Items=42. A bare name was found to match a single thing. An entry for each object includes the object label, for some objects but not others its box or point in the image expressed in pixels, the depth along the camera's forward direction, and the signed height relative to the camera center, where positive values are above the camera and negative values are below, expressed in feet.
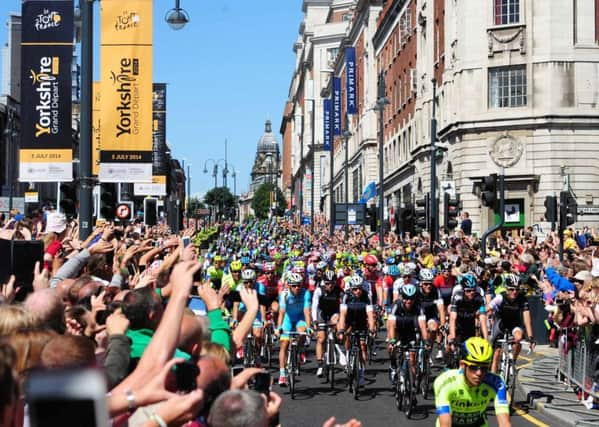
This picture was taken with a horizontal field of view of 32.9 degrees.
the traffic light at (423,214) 102.83 +1.73
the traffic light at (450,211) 89.08 +1.78
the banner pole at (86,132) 51.01 +5.04
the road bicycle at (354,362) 49.14 -6.53
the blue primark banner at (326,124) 270.87 +28.70
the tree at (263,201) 626.64 +18.55
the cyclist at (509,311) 49.75 -3.99
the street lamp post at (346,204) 164.61 +4.24
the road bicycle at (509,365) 47.52 -6.35
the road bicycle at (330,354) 52.95 -6.56
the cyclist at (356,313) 52.08 -4.28
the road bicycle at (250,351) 55.47 -6.67
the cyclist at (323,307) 55.21 -4.20
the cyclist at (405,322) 47.65 -4.33
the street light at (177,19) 64.23 +13.45
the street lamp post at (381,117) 119.14 +14.45
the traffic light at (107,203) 63.98 +1.71
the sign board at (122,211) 83.25 +1.57
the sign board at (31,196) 130.57 +4.37
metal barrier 44.75 -6.06
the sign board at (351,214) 163.95 +2.72
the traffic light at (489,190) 68.69 +2.80
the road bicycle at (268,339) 60.90 -6.64
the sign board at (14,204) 136.26 +3.78
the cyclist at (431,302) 52.60 -3.69
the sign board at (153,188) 107.65 +4.58
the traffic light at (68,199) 61.99 +1.92
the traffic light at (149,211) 99.66 +1.88
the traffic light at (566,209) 73.05 +1.70
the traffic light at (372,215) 143.84 +2.26
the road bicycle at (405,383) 43.19 -6.61
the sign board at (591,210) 126.62 +2.68
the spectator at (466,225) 107.55 +0.63
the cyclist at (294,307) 54.75 -4.19
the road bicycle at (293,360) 49.64 -6.58
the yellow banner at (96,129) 92.79 +9.27
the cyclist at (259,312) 55.41 -4.70
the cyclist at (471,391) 26.32 -4.22
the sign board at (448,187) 106.04 +4.69
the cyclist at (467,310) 50.75 -3.96
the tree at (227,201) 482.61 +16.36
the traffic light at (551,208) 77.00 +1.77
